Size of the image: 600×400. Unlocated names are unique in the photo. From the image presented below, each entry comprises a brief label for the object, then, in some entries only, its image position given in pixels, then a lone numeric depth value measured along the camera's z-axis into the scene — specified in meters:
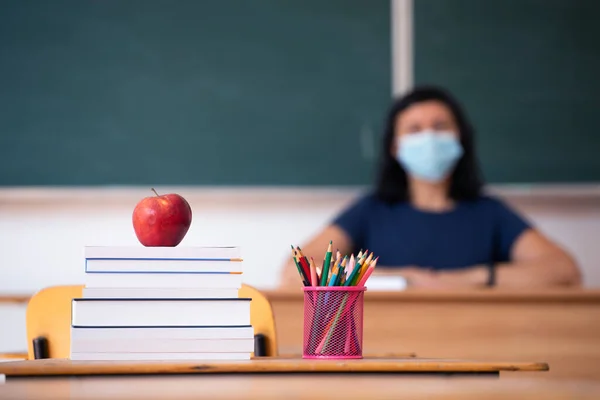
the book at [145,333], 2.30
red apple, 2.39
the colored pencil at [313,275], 2.39
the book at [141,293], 2.31
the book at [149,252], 2.33
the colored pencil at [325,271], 2.40
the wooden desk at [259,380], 1.91
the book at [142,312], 2.30
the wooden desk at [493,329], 3.72
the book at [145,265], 2.33
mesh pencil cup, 2.37
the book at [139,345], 2.29
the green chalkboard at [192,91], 5.53
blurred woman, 4.83
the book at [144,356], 2.29
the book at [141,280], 2.33
